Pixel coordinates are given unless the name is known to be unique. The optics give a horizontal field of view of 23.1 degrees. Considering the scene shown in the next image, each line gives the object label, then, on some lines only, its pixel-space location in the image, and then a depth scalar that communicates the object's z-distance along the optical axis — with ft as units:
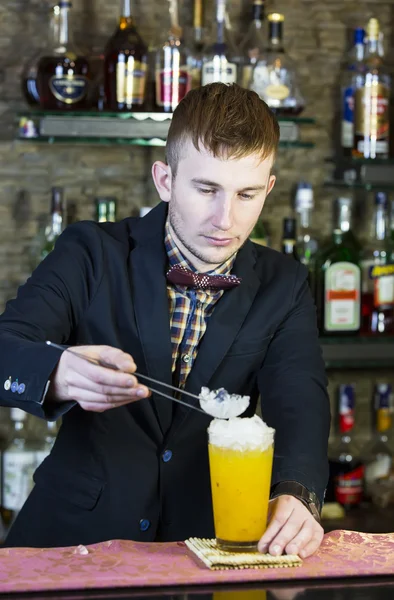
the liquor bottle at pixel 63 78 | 8.54
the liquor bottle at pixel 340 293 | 9.00
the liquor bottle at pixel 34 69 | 8.69
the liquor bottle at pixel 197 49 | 8.87
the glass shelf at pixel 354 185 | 9.28
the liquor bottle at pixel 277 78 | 8.79
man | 5.15
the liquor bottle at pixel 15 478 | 8.71
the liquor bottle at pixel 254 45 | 8.91
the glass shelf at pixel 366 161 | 8.84
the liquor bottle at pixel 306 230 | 9.04
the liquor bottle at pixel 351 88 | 9.16
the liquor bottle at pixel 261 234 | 9.20
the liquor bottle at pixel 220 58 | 8.64
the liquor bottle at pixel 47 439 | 9.02
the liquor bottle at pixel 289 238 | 9.09
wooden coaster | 4.10
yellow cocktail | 4.28
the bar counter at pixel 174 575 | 3.82
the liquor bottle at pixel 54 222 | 8.80
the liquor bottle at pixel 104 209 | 8.73
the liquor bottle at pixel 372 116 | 9.07
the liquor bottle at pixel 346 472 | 9.21
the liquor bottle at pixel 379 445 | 9.47
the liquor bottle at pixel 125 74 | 8.54
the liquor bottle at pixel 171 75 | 8.61
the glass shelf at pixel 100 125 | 8.34
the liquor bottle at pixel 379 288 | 9.23
